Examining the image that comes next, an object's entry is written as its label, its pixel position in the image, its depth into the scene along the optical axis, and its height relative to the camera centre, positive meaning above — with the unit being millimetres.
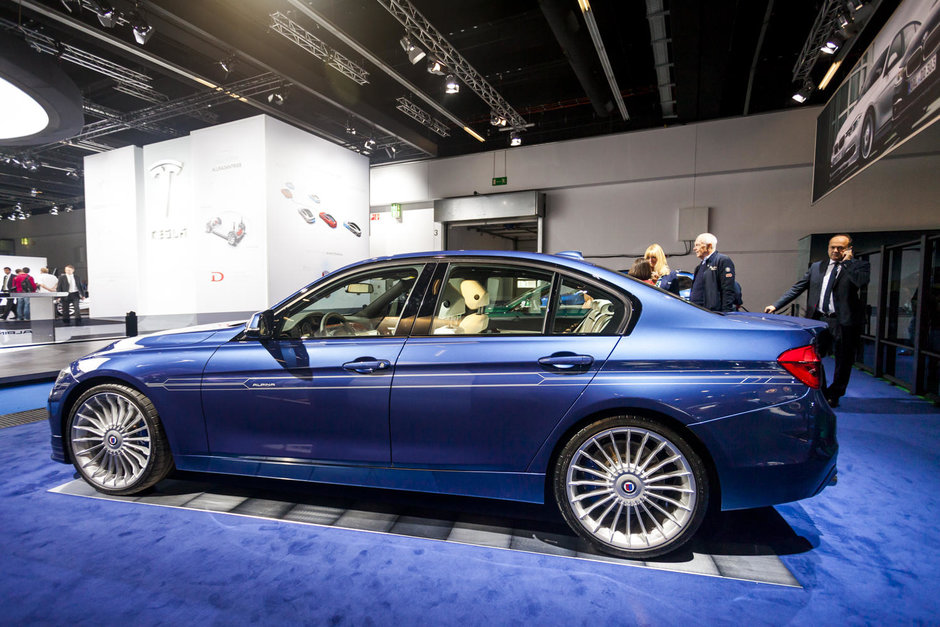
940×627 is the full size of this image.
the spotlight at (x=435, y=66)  6256 +3314
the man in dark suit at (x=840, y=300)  3771 -86
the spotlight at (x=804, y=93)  6688 +3165
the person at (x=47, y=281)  10094 +192
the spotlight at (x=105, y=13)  5102 +3345
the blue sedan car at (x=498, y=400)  1610 -468
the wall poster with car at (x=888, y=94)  3305 +1909
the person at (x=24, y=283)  10258 +147
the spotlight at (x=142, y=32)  5426 +3319
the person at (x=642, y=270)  4184 +200
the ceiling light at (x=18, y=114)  5887 +2589
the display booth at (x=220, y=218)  7809 +1496
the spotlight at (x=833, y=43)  5301 +3109
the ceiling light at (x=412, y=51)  5859 +3331
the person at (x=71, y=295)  11336 -105
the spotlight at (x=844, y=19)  4797 +3070
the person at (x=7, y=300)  11821 -323
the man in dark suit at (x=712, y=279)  3887 +103
